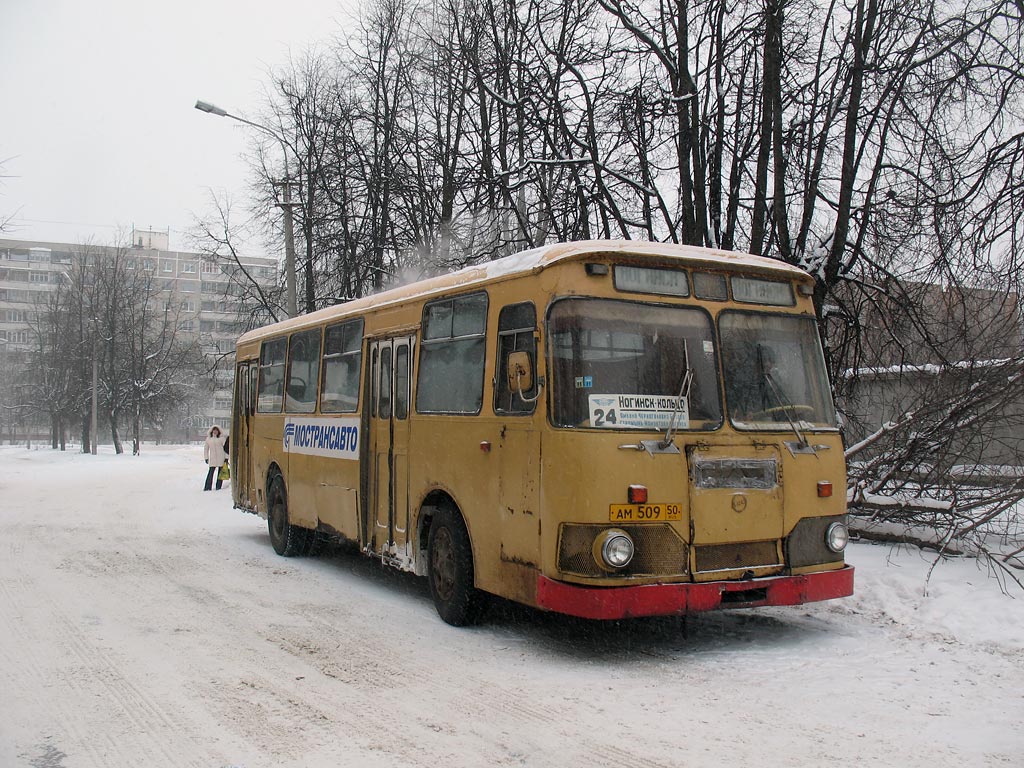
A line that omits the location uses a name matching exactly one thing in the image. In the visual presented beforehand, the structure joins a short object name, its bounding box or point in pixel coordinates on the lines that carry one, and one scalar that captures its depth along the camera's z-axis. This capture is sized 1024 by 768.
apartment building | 85.12
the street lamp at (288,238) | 19.86
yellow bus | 6.47
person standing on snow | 23.24
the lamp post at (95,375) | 45.41
